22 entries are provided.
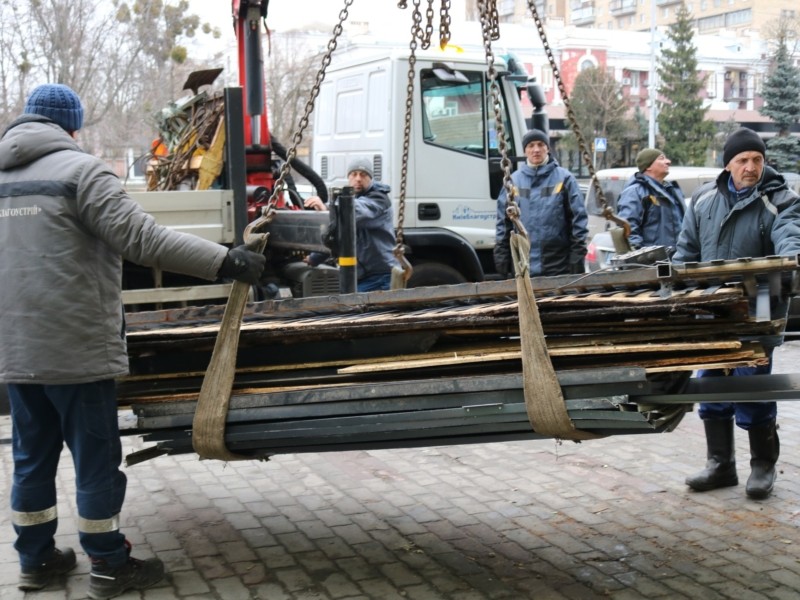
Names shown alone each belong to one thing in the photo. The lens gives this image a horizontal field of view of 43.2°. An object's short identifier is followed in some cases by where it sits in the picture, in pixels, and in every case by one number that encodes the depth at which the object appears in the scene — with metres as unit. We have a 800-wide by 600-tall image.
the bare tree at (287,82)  36.41
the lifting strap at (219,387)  3.97
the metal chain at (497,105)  4.00
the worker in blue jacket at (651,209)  7.61
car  13.73
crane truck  8.55
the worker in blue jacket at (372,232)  8.02
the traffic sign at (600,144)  34.25
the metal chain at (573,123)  5.16
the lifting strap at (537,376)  3.56
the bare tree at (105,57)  24.47
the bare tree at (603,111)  47.62
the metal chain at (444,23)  5.35
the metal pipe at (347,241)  7.46
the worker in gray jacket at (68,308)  3.90
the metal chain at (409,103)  5.02
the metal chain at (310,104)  4.34
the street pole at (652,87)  43.75
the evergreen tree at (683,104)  47.06
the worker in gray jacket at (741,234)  5.08
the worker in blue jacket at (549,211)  7.63
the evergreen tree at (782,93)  39.19
